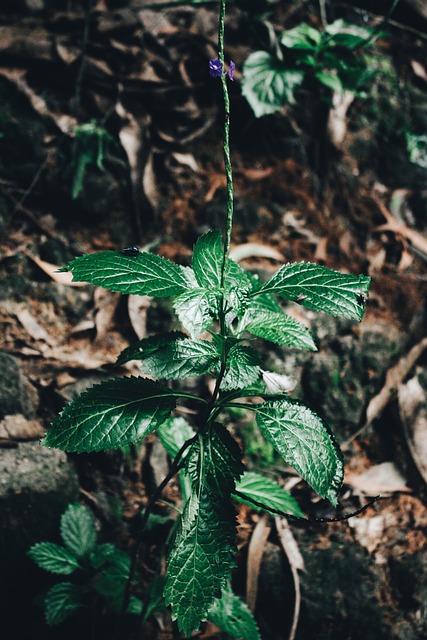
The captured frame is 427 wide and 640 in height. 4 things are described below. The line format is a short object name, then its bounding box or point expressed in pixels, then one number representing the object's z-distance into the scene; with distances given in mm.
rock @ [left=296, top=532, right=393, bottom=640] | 752
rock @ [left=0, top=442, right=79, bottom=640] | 711
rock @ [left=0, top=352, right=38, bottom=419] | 788
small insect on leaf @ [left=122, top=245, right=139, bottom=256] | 586
